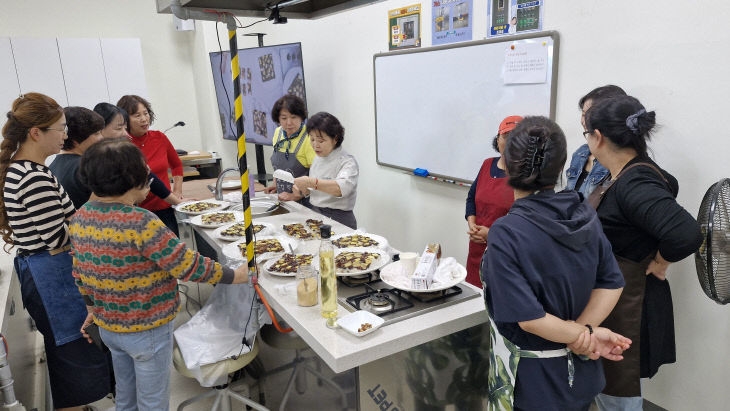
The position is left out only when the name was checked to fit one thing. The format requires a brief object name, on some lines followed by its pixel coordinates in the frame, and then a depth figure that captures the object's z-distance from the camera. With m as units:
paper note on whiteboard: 2.30
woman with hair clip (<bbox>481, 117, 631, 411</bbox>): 1.11
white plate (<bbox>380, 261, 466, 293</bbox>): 1.48
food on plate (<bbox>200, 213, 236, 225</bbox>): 2.43
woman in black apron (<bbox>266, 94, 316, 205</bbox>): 3.00
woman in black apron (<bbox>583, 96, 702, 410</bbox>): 1.31
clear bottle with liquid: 1.36
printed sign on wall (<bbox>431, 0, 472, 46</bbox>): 2.63
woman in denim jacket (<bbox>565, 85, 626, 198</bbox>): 1.69
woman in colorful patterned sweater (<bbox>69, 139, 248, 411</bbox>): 1.45
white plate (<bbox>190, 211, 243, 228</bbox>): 2.38
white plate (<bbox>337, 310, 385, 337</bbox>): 1.31
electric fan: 1.31
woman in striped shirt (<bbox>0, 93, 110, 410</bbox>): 1.71
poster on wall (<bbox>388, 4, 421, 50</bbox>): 2.97
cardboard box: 1.47
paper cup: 1.60
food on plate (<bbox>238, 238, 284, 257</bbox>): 1.98
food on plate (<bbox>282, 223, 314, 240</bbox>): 2.19
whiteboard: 2.44
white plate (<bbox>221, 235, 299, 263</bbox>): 1.91
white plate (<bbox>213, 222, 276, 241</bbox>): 2.18
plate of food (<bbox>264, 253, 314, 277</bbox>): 1.73
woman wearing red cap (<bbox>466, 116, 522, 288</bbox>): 2.06
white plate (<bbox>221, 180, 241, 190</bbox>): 3.54
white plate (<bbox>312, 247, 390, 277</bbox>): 1.61
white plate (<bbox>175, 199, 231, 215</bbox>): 2.68
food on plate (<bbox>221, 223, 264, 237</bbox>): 2.21
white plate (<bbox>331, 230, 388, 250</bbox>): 1.96
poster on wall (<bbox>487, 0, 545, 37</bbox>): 2.30
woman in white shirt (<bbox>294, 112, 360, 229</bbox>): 2.50
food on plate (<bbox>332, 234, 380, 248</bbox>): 1.98
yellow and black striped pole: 1.47
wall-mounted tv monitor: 3.96
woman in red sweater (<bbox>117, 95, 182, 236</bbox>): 2.88
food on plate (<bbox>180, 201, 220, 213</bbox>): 2.72
